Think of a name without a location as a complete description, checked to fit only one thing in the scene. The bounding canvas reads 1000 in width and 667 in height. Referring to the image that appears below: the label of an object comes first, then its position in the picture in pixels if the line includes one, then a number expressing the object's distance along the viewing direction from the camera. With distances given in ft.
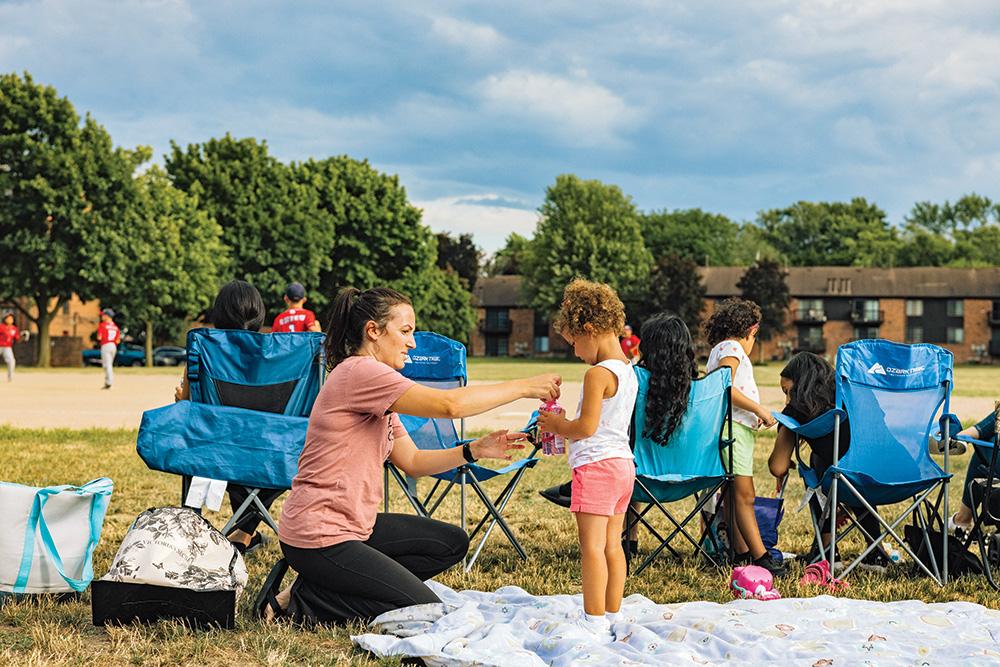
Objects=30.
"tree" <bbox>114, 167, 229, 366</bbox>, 95.76
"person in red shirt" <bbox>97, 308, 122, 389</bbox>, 54.90
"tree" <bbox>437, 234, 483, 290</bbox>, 206.39
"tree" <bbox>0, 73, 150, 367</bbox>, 88.17
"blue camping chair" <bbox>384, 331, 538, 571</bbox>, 17.47
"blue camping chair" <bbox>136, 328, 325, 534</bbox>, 13.04
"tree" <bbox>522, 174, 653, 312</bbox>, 155.74
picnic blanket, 9.50
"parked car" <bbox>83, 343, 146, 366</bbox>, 125.59
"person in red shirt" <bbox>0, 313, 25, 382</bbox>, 61.00
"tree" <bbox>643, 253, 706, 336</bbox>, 151.64
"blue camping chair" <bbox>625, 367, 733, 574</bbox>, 13.71
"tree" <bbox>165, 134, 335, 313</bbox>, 110.83
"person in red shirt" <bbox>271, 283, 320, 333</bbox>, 25.52
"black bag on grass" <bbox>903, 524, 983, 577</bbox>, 13.99
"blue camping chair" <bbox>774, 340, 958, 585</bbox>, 13.66
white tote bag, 11.20
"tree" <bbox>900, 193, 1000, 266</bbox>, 239.71
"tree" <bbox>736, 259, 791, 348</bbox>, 152.76
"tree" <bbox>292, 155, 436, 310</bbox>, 117.29
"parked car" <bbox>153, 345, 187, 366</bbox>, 127.03
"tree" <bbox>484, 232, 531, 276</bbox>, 239.50
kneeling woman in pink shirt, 10.04
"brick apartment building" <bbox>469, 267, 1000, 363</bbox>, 190.90
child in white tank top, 10.74
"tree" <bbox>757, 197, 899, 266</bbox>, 244.63
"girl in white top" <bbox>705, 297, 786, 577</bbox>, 14.05
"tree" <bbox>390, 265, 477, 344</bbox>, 135.95
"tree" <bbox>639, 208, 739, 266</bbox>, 217.15
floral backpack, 10.52
